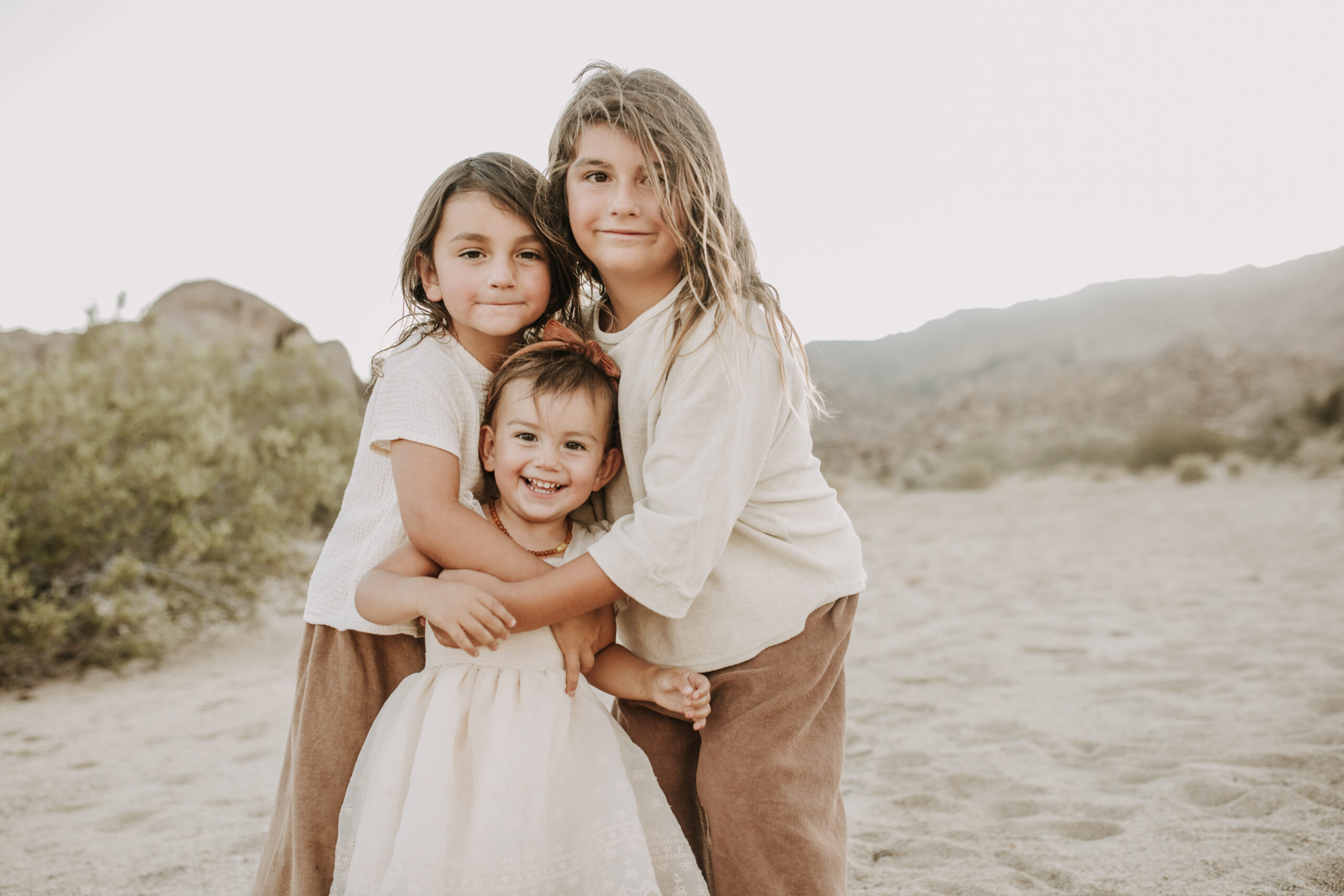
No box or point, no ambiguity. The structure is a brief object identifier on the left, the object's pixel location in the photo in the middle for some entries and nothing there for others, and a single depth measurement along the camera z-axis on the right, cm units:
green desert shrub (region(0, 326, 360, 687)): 529
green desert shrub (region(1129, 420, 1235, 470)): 1791
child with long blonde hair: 159
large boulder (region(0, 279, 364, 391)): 1484
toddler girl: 148
